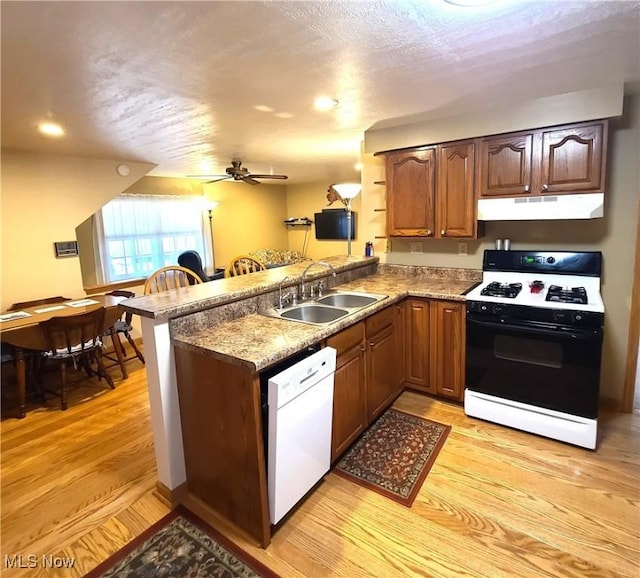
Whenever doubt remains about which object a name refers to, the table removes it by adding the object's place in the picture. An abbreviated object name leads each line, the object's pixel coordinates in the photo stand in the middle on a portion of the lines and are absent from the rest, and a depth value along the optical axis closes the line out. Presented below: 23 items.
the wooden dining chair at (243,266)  3.76
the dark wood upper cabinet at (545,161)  2.39
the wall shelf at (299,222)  7.86
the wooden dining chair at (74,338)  3.01
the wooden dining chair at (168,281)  3.22
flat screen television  7.36
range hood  2.41
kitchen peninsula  1.64
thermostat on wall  3.85
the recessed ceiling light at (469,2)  1.31
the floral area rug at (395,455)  2.07
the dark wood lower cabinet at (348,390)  2.12
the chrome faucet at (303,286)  2.64
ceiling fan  4.34
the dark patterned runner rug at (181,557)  1.59
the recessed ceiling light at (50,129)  2.71
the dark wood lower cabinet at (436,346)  2.78
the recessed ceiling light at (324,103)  2.38
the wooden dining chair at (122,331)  3.70
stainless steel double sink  2.37
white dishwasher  1.60
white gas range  2.26
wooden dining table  2.87
